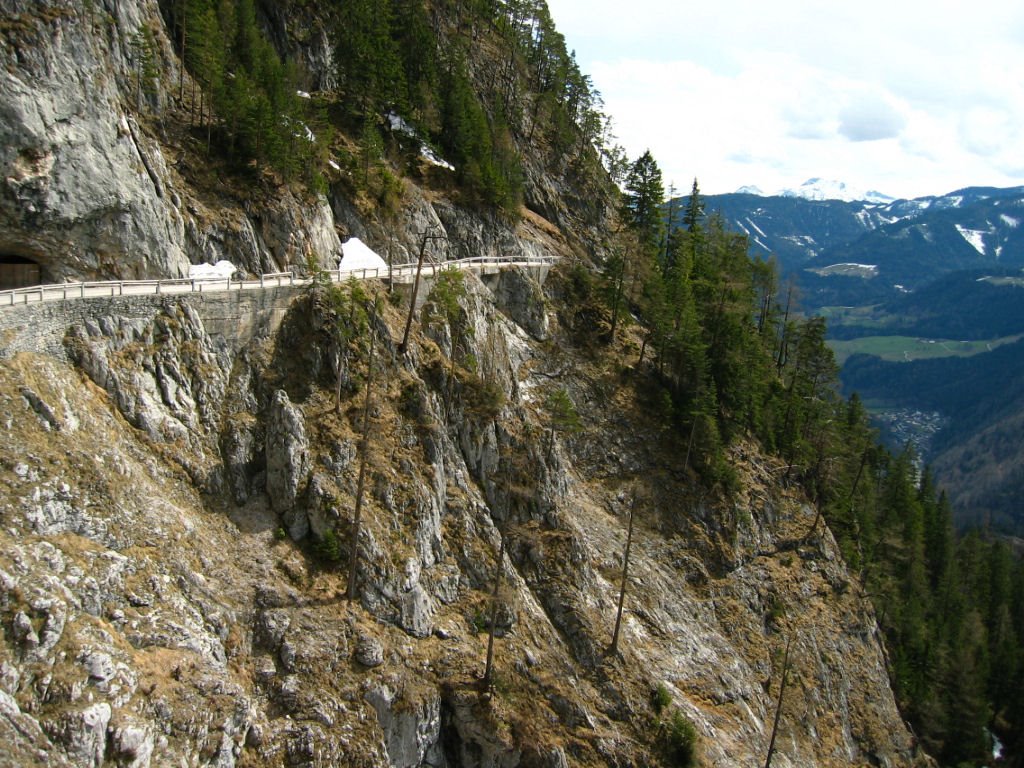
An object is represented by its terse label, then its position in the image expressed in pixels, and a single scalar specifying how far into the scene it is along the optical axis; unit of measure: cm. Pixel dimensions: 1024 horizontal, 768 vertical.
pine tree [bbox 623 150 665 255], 6222
